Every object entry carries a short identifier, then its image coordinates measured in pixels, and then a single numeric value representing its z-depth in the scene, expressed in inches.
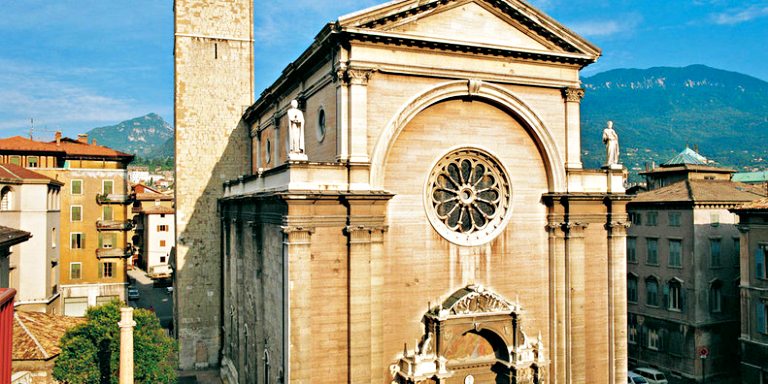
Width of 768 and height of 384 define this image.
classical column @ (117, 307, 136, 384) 859.4
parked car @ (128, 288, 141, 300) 2268.7
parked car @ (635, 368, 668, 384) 1391.5
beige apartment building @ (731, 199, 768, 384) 1230.9
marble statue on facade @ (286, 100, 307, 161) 780.0
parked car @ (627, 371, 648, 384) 1351.4
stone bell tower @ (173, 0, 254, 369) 1368.1
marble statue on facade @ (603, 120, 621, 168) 954.7
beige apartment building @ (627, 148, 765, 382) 1450.5
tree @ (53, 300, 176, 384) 999.0
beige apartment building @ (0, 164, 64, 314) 1480.1
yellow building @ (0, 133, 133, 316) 1894.7
